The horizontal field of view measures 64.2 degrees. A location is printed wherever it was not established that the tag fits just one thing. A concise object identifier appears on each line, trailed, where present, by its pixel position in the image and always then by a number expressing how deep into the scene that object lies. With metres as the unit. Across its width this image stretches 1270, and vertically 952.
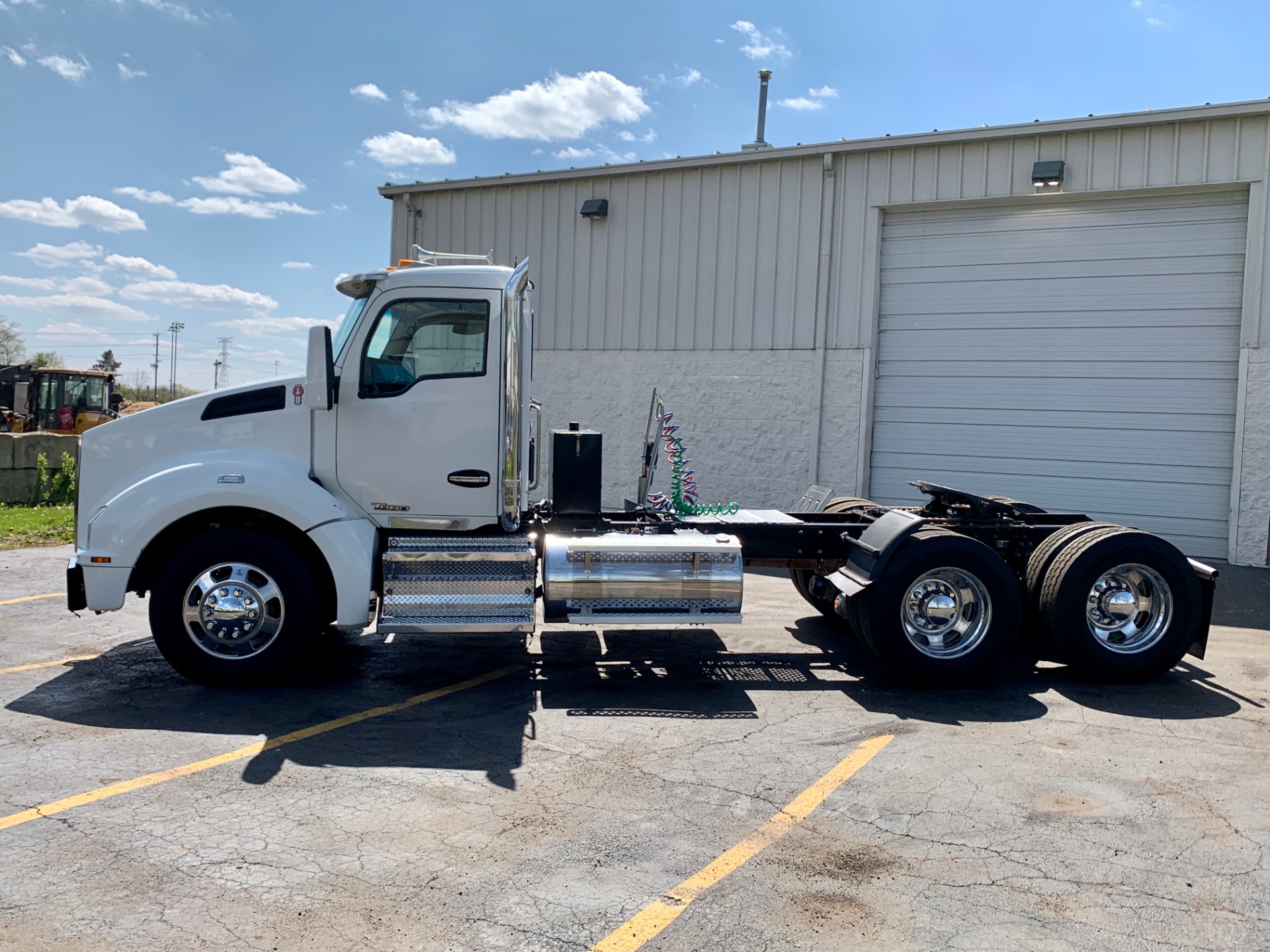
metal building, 12.42
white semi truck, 6.42
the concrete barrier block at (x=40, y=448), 17.11
